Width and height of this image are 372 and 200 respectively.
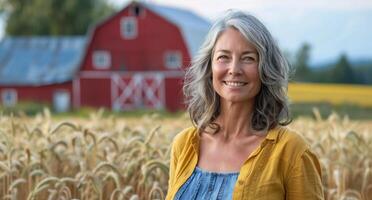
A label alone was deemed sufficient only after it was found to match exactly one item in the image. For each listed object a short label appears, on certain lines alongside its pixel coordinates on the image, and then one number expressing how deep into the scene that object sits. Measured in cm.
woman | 325
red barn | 4641
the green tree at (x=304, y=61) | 3941
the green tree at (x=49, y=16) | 6041
